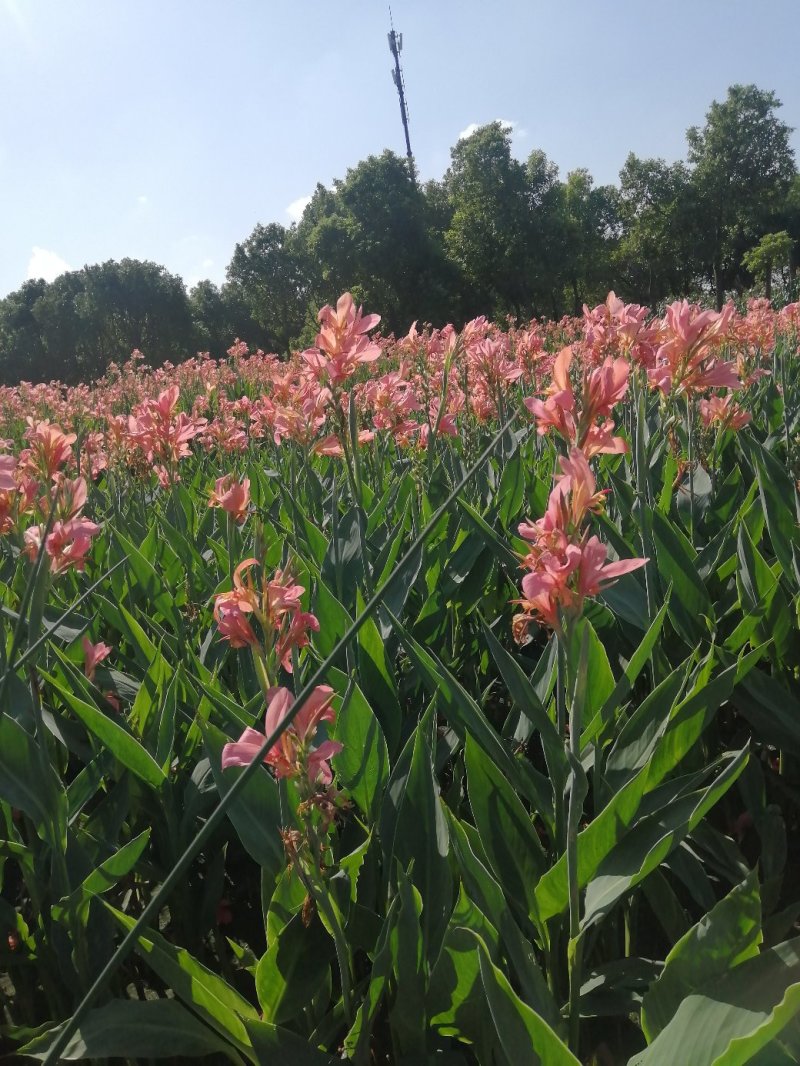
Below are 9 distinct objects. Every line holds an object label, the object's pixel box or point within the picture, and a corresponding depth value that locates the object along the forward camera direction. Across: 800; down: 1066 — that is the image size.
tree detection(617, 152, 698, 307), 40.91
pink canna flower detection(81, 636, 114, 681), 1.51
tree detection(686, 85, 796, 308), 41.44
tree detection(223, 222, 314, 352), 37.75
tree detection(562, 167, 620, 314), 34.62
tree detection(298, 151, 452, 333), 32.03
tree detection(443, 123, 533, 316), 33.66
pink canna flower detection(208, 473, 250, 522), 1.50
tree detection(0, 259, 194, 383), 36.28
